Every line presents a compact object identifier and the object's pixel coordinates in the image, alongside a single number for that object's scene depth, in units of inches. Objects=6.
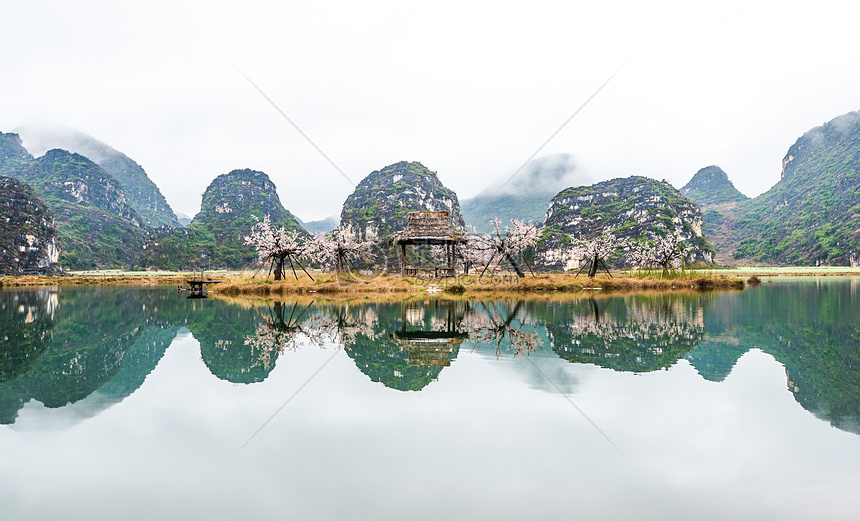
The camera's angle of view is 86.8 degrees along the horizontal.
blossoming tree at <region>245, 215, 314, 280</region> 1519.4
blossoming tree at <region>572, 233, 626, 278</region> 1851.6
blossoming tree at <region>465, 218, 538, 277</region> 1678.2
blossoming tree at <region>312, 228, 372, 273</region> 1673.2
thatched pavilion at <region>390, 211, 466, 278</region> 1481.3
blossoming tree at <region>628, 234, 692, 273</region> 1936.3
